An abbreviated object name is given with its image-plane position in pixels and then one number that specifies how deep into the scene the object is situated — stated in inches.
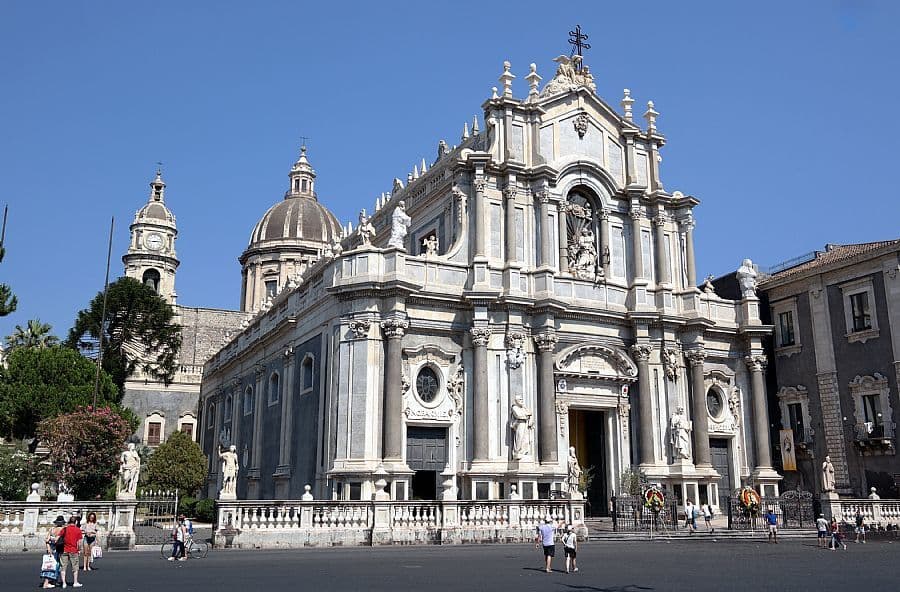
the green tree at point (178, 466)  1852.9
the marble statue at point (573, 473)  1247.2
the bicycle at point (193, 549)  863.1
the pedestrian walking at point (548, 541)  725.3
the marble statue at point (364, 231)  1328.6
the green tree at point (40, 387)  1724.9
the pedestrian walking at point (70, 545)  621.9
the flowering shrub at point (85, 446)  1514.5
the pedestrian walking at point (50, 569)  584.4
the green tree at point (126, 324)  2000.5
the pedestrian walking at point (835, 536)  987.4
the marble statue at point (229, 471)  1006.1
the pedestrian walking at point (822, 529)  1034.7
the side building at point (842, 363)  1390.3
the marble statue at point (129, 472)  1028.5
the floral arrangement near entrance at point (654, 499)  1231.9
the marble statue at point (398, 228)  1304.3
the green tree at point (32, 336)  2250.4
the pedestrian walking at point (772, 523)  1093.1
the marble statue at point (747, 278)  1592.8
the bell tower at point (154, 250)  2792.8
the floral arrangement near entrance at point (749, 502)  1266.0
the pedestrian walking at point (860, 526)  1130.7
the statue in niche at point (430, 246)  1381.4
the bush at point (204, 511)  1770.4
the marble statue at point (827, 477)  1222.3
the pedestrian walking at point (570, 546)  708.7
